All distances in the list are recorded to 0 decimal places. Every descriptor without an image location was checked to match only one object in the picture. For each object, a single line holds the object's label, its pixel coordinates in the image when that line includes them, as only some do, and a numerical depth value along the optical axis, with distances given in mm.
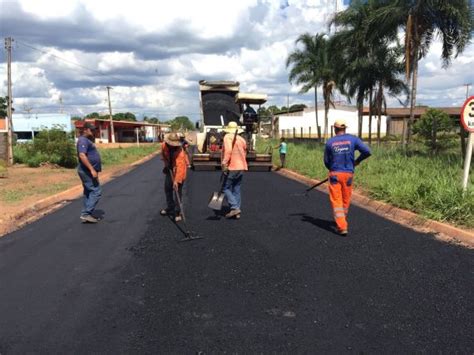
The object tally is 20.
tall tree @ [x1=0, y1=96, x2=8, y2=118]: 83681
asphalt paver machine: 18312
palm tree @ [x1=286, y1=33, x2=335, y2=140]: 38469
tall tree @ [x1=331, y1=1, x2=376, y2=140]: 26578
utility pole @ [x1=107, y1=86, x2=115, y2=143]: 56997
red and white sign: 7477
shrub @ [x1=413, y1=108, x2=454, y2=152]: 17438
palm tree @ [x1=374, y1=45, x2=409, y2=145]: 27734
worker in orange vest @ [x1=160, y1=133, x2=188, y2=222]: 7996
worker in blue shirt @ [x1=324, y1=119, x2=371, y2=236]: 6793
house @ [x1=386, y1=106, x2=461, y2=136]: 58812
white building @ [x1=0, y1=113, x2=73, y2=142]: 66250
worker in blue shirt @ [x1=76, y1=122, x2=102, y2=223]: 7629
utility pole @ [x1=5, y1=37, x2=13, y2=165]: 23922
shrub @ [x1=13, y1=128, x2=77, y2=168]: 21453
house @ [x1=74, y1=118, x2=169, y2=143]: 65250
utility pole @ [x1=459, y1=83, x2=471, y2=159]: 10695
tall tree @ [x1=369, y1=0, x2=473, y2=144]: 17953
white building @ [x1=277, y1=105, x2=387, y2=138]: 65375
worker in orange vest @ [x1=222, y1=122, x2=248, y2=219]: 7973
